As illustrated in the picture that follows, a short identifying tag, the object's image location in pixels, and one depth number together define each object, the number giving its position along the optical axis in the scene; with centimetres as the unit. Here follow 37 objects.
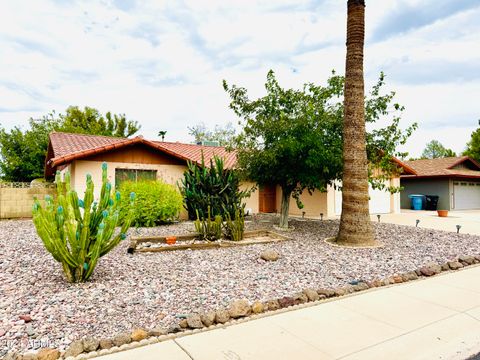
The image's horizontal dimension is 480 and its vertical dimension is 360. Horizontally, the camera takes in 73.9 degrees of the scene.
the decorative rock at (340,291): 514
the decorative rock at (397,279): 586
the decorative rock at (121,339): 351
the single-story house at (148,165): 1341
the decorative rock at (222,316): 408
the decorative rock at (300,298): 480
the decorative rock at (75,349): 328
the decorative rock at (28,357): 311
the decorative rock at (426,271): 640
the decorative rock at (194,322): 390
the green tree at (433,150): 6781
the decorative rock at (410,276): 609
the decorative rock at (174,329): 380
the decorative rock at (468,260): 738
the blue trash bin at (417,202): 2466
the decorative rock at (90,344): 337
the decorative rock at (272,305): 452
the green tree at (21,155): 2489
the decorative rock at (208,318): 400
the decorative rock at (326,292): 507
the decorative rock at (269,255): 705
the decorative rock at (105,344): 344
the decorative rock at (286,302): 463
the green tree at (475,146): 3123
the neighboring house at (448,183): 2434
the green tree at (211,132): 4300
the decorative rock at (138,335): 360
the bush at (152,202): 1206
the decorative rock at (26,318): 393
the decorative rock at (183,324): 390
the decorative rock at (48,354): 316
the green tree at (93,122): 3482
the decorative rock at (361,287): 541
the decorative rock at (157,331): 371
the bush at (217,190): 1132
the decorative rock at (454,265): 692
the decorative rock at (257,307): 440
